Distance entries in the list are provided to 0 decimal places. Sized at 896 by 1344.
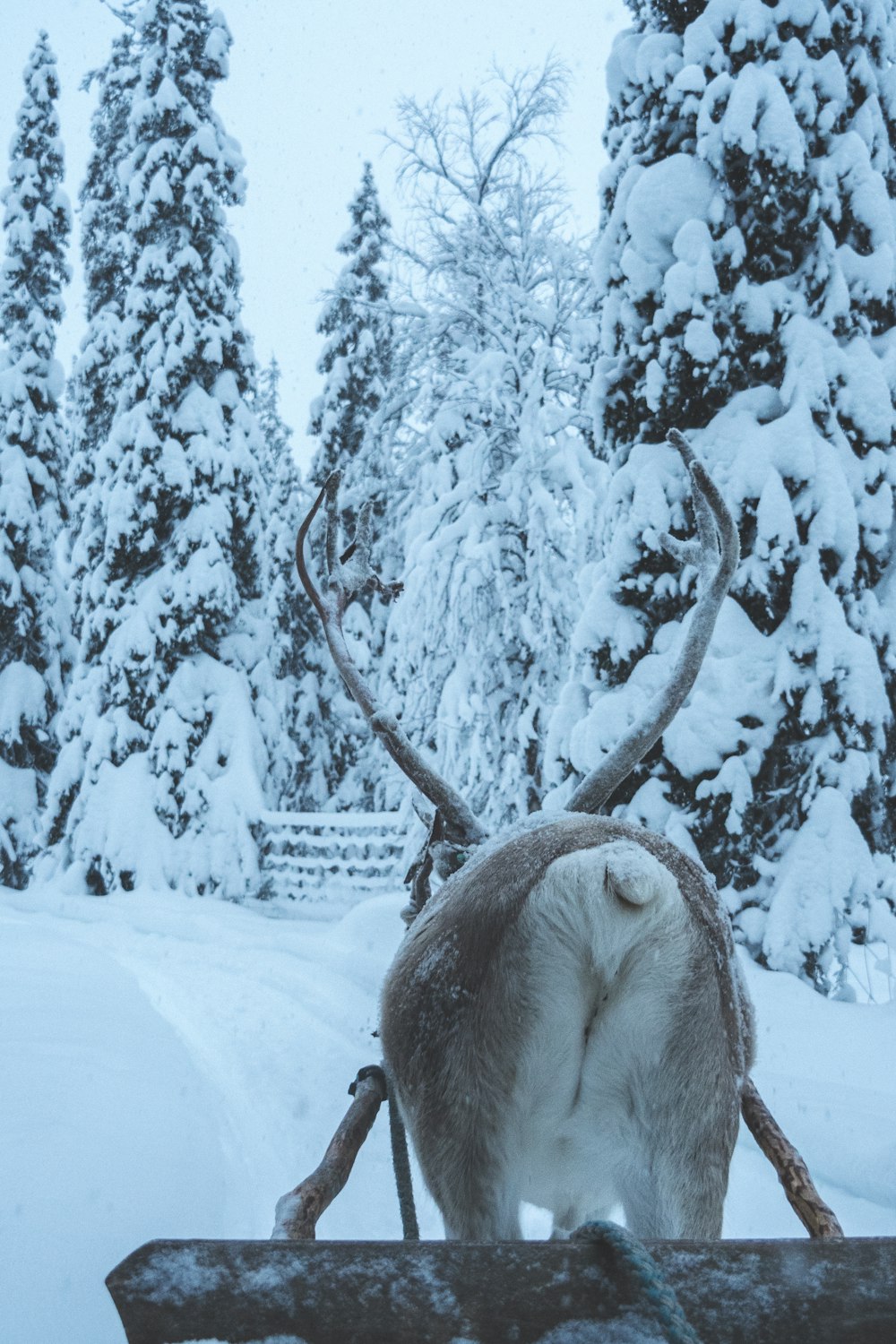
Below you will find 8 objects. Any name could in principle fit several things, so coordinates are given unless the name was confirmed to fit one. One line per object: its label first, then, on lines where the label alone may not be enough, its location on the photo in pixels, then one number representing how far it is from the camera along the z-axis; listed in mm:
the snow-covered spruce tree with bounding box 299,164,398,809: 20516
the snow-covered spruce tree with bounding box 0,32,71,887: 15469
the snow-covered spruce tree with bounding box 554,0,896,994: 5207
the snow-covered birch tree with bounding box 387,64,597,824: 10406
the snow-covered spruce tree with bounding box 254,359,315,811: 20031
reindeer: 1555
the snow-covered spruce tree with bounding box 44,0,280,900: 12781
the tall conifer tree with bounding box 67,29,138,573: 15797
